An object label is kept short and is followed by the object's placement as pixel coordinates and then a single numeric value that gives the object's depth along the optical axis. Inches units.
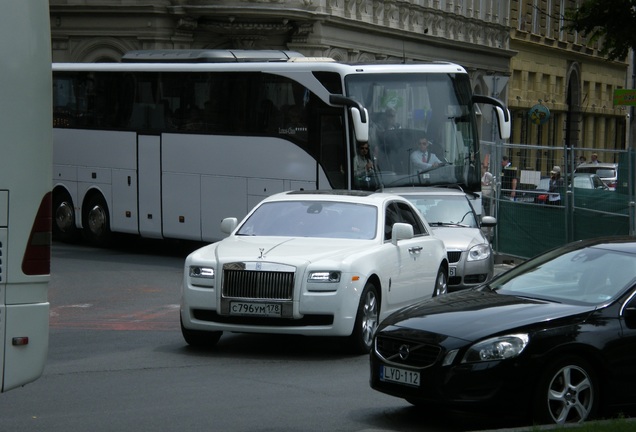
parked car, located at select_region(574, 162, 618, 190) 1065.5
